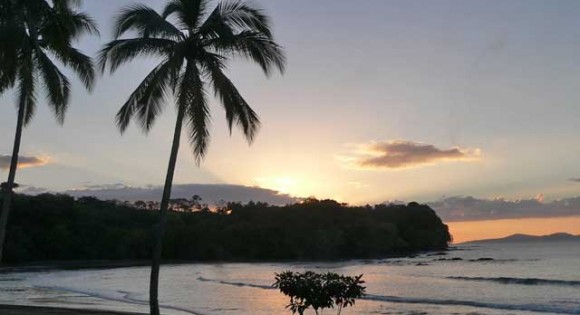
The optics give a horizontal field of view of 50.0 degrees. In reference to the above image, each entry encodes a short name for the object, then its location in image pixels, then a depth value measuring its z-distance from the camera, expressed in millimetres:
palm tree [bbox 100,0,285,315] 14906
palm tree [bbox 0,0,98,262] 14305
